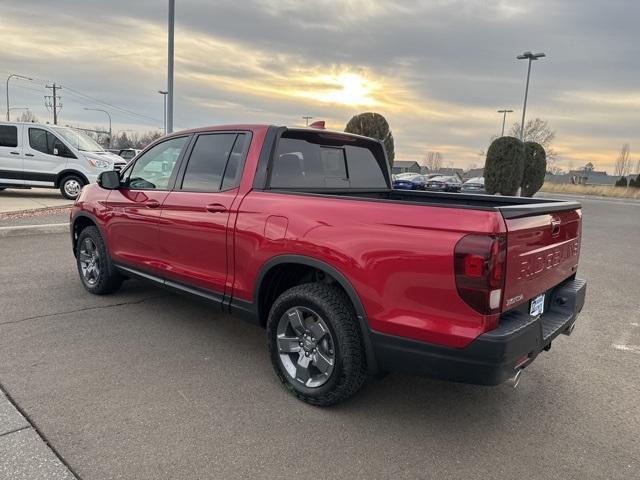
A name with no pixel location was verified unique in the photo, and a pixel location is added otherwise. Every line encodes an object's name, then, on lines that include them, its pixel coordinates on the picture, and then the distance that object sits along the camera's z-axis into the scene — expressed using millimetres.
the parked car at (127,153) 21672
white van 12984
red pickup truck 2447
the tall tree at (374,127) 16516
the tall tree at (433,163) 125988
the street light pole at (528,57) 28641
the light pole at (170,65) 12695
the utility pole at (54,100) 60869
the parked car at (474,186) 24612
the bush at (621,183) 54938
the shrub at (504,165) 22109
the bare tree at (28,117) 85750
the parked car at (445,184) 28078
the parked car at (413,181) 25219
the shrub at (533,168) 24422
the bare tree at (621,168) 97894
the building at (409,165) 100500
